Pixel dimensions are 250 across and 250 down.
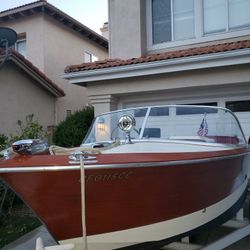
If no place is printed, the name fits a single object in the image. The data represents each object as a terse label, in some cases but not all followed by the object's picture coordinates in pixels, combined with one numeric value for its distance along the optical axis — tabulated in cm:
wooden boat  245
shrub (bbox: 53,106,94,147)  776
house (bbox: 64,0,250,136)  586
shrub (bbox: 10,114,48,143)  528
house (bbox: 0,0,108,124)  988
